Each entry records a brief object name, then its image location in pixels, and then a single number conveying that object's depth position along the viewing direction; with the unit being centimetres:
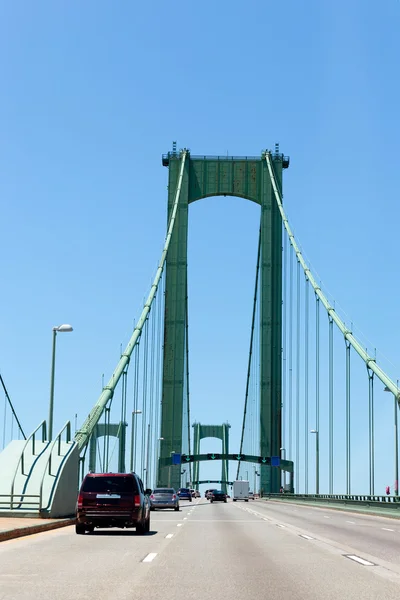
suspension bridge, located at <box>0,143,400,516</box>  8394
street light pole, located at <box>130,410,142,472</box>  6001
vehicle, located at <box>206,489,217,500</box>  8670
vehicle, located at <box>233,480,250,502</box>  9819
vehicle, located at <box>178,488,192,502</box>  9019
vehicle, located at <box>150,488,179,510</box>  4908
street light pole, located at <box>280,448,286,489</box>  8811
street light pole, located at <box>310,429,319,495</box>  7376
